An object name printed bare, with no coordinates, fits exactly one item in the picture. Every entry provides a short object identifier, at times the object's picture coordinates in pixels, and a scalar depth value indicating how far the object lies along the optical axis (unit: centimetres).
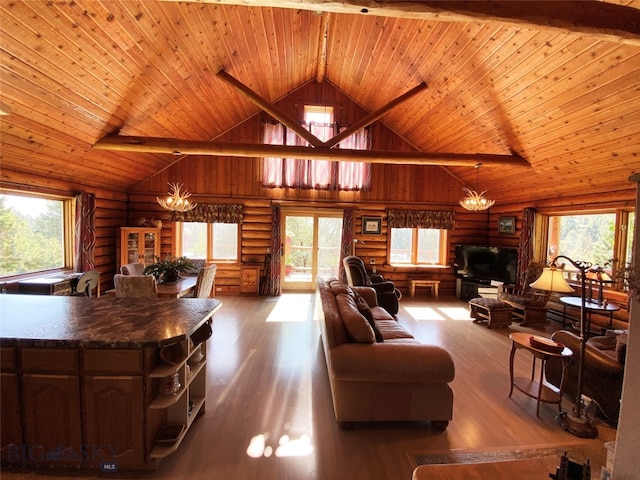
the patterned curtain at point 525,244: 626
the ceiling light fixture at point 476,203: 557
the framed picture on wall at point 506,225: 689
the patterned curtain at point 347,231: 734
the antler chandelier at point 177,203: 566
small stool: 517
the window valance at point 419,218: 750
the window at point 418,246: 778
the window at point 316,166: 700
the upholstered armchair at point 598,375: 249
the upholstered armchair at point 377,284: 539
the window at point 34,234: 438
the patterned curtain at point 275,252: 718
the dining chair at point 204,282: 427
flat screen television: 647
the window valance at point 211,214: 708
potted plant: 430
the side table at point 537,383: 264
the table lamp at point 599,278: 441
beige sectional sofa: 239
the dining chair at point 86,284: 452
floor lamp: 245
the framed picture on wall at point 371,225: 753
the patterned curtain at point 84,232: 546
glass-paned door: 750
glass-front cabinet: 618
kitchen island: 182
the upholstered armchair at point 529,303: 547
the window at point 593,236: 471
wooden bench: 741
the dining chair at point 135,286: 366
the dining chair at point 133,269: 436
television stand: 653
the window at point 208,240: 740
